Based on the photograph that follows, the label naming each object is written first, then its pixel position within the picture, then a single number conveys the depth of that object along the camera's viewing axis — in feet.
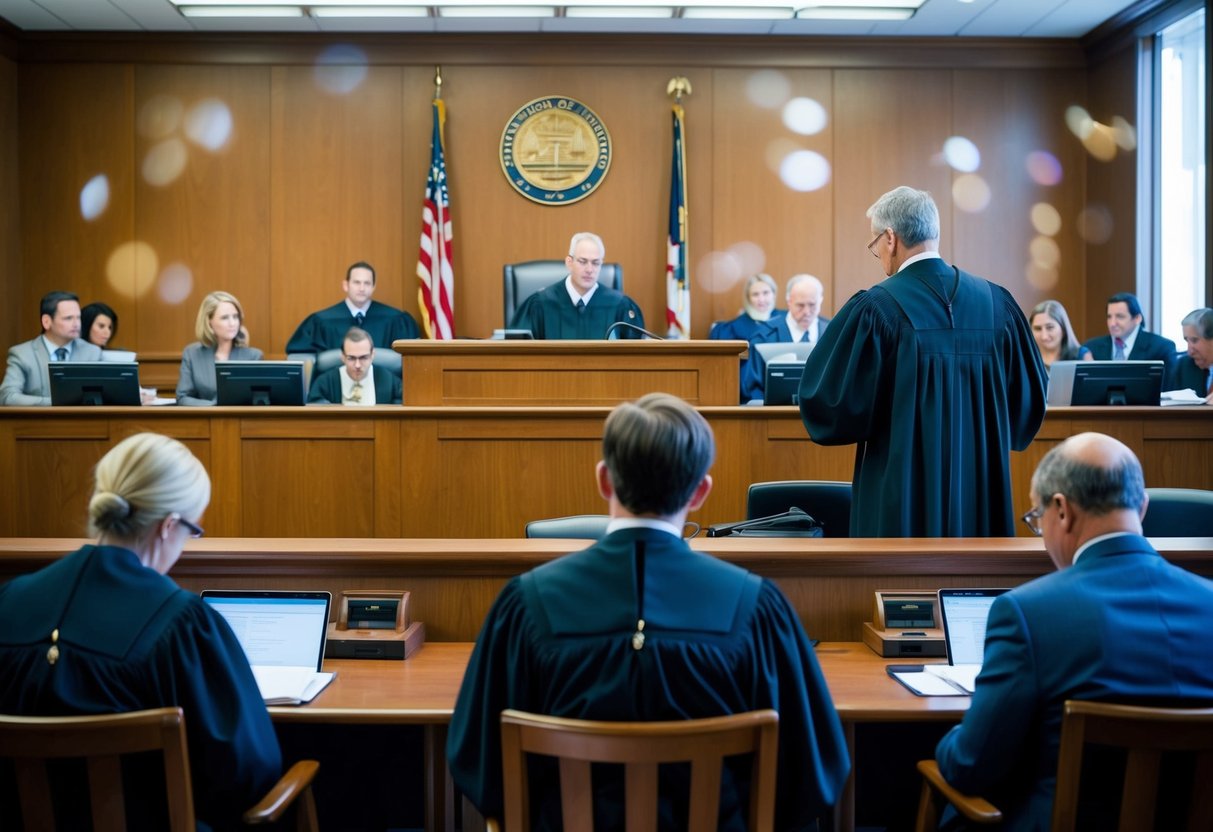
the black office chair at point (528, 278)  23.58
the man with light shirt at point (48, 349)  21.17
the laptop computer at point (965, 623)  7.39
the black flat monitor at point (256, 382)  16.21
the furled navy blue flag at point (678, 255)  26.22
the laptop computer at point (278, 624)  7.37
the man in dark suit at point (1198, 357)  19.56
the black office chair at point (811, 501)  12.06
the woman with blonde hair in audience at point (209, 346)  20.76
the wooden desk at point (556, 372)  16.08
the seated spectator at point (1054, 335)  20.66
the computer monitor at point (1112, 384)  15.92
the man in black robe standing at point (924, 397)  10.65
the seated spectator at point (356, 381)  19.90
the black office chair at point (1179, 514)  11.19
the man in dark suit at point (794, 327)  22.21
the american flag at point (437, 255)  26.02
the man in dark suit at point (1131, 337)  22.17
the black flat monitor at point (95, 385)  16.55
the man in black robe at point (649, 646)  5.23
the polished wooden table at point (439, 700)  6.36
